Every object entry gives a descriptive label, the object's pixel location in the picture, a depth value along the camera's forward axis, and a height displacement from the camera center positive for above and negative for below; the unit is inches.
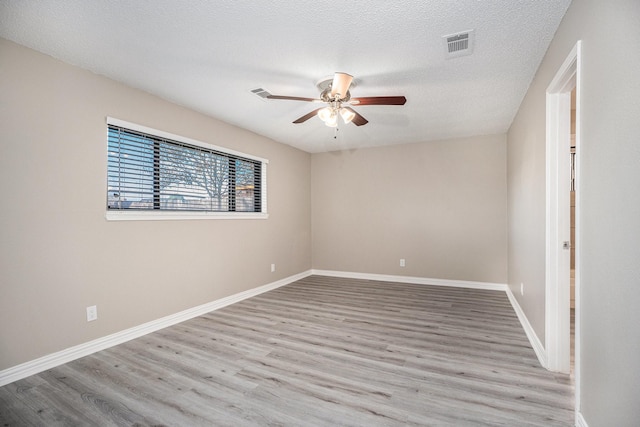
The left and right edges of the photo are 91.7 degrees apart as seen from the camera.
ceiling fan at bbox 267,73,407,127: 97.8 +38.7
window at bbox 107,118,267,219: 116.6 +16.9
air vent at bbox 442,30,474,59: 85.9 +49.3
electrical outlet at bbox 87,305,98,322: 105.1 -33.7
